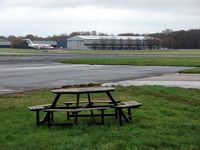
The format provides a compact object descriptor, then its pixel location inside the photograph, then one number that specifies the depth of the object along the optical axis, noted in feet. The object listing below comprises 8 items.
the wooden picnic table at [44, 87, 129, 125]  32.76
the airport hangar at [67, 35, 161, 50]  526.45
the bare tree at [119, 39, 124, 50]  532.73
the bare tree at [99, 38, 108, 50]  522.88
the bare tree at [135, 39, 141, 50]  530.68
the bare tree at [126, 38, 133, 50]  532.89
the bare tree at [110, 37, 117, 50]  524.89
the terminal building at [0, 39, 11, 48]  577.84
